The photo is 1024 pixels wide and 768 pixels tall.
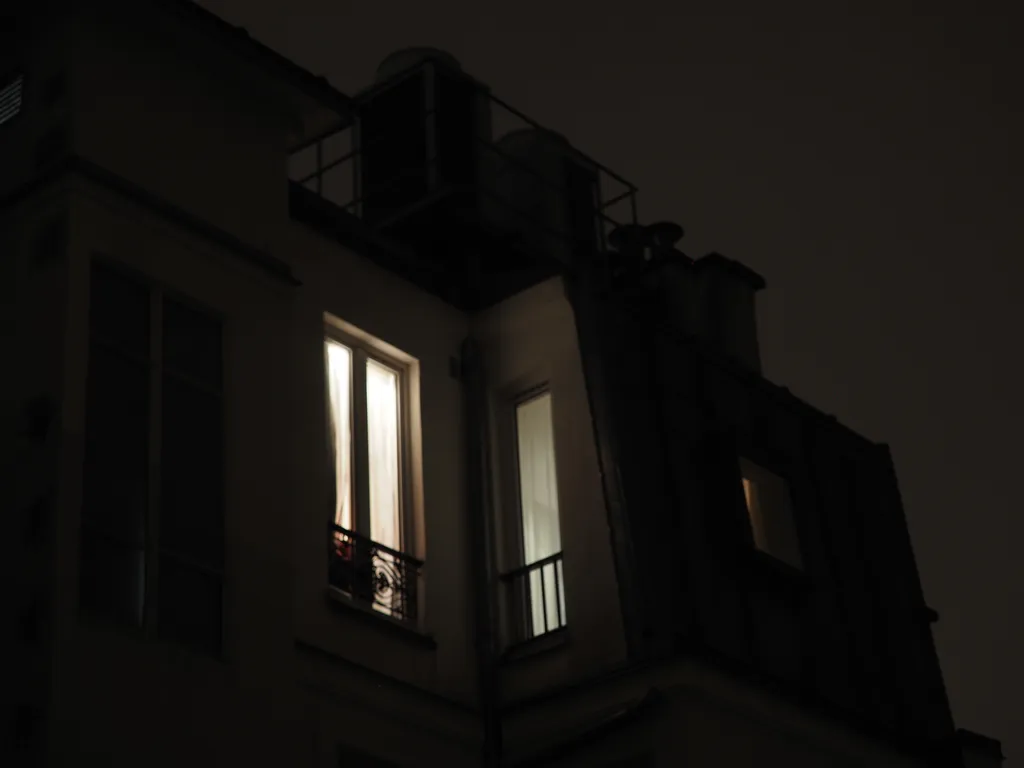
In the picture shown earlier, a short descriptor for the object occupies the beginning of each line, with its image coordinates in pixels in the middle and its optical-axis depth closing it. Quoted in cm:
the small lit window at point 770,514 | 1602
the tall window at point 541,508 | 1447
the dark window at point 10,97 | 1327
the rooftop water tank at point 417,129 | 1675
